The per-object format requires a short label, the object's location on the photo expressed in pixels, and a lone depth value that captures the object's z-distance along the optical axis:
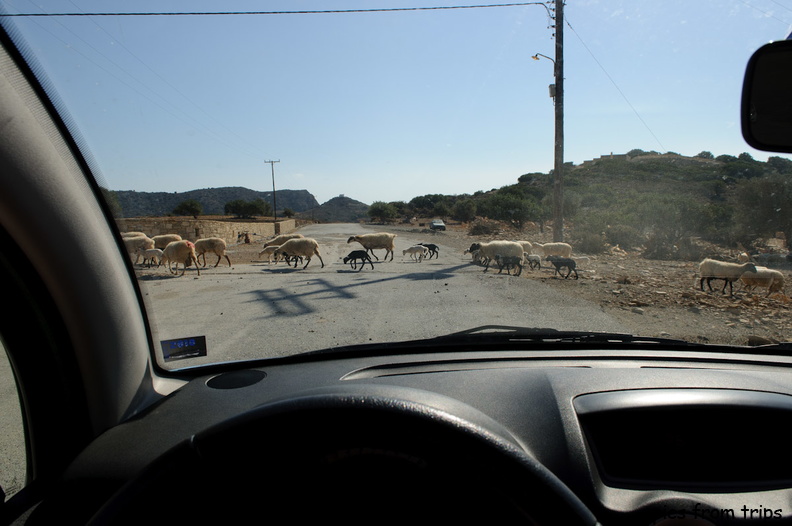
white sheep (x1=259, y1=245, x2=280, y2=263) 14.13
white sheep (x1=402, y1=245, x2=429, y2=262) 14.55
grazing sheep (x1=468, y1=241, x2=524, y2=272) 12.84
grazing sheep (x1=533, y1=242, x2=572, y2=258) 15.02
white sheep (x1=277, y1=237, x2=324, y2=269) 13.18
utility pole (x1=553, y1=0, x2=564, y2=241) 18.17
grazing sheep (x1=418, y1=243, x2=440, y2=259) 14.93
